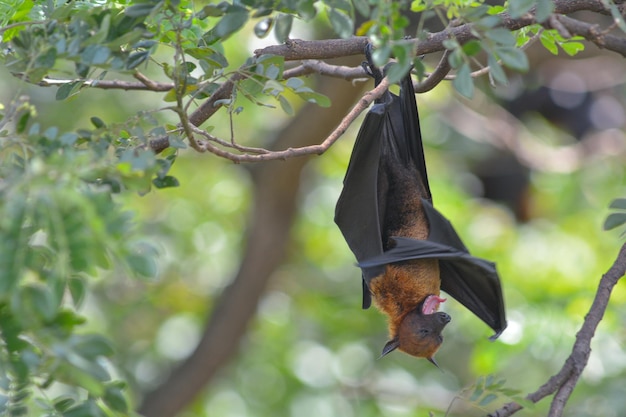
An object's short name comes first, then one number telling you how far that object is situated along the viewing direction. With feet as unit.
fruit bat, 22.04
